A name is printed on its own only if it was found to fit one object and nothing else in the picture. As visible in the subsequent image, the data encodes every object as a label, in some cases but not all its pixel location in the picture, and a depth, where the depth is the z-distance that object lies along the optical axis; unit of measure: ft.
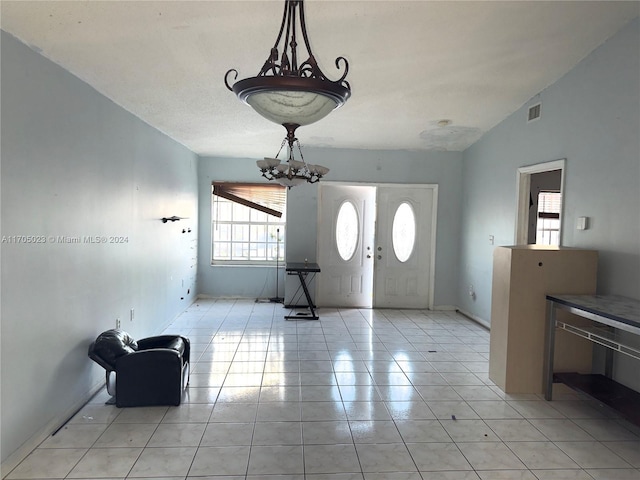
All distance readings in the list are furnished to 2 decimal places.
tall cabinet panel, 11.45
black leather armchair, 10.12
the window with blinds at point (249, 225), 23.61
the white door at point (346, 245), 22.16
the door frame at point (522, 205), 16.11
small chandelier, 14.66
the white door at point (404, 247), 22.00
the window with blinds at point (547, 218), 20.35
